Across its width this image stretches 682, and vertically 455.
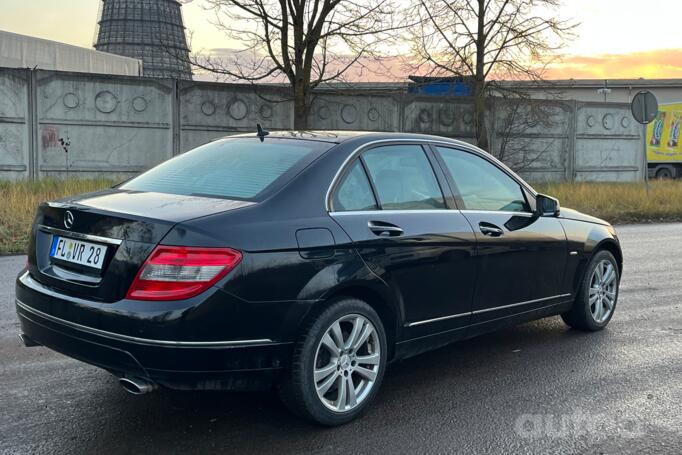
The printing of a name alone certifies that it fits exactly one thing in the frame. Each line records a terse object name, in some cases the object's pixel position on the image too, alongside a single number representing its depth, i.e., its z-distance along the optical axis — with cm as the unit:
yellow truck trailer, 3203
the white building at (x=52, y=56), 3747
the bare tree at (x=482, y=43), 2095
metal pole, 2490
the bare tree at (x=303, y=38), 1889
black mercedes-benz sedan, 337
